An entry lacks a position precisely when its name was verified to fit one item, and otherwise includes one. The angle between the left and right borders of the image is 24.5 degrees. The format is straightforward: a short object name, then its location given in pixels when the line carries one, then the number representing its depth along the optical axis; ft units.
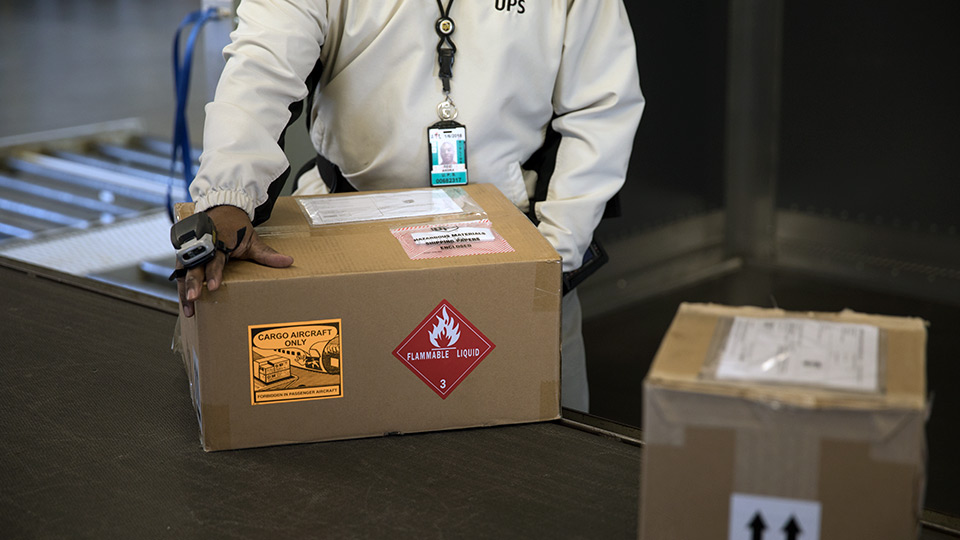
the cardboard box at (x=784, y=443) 7.62
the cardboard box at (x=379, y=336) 8.88
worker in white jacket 10.01
